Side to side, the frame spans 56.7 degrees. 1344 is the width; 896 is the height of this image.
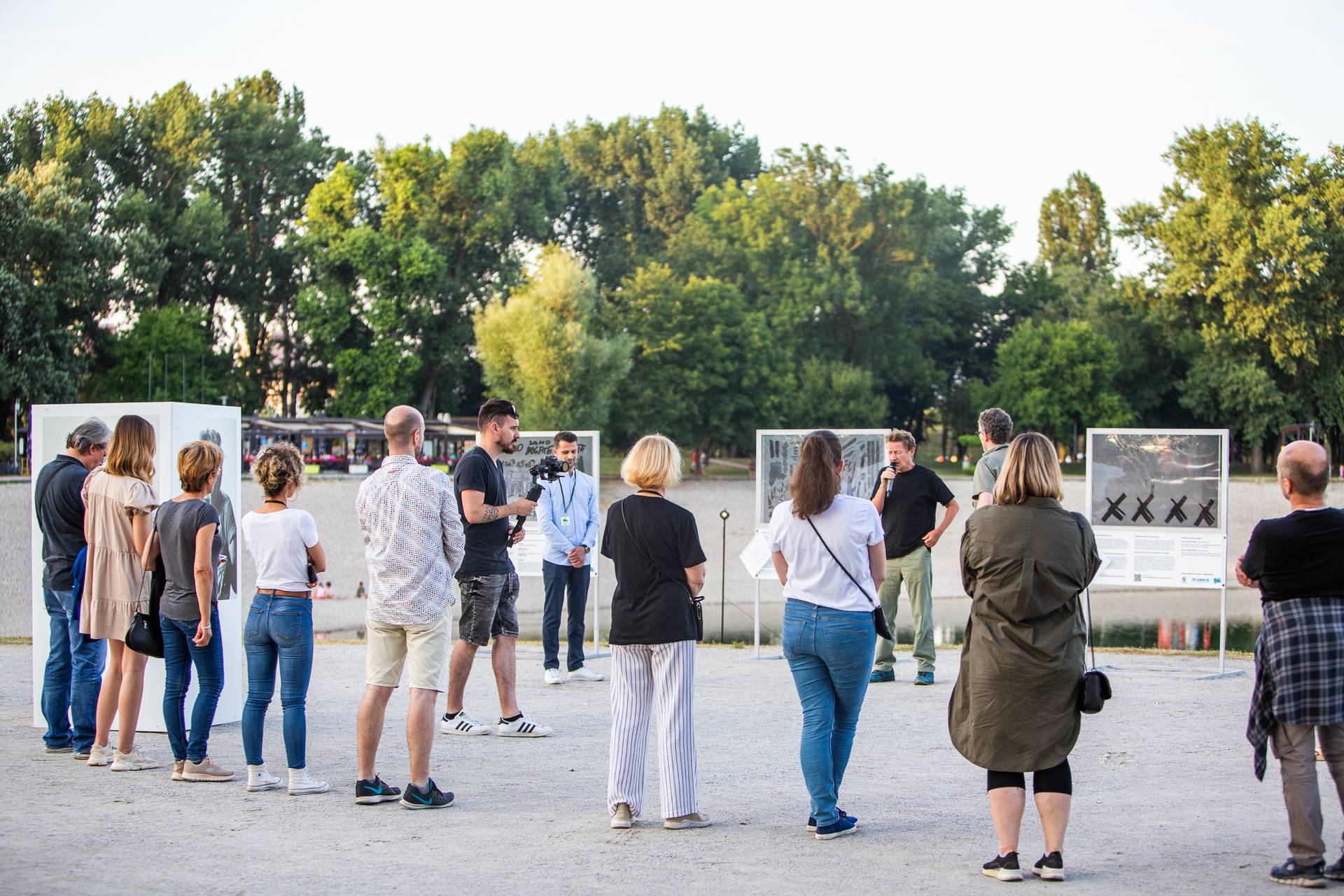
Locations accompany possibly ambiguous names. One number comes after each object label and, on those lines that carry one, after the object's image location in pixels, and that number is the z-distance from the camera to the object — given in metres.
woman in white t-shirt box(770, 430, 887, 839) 5.41
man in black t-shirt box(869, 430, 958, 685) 9.63
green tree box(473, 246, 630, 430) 48.31
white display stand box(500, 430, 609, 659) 12.34
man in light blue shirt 10.20
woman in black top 5.59
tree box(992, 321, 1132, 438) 57.88
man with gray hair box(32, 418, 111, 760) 7.18
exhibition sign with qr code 10.90
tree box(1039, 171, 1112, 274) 81.31
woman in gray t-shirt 6.29
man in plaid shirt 4.79
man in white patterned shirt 5.88
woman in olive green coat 4.71
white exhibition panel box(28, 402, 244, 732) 7.91
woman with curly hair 6.02
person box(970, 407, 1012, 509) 8.43
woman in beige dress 6.75
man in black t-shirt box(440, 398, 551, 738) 7.10
